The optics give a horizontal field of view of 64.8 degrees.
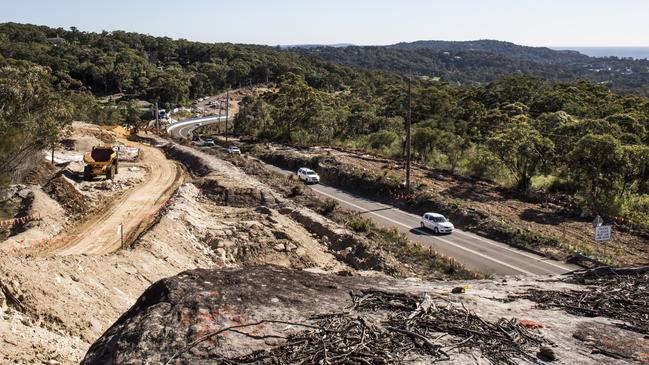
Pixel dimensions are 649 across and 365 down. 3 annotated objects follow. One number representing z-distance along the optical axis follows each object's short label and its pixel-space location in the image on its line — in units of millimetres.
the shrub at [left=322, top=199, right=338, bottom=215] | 32188
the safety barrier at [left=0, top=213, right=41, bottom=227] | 25469
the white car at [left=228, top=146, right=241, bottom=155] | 57344
